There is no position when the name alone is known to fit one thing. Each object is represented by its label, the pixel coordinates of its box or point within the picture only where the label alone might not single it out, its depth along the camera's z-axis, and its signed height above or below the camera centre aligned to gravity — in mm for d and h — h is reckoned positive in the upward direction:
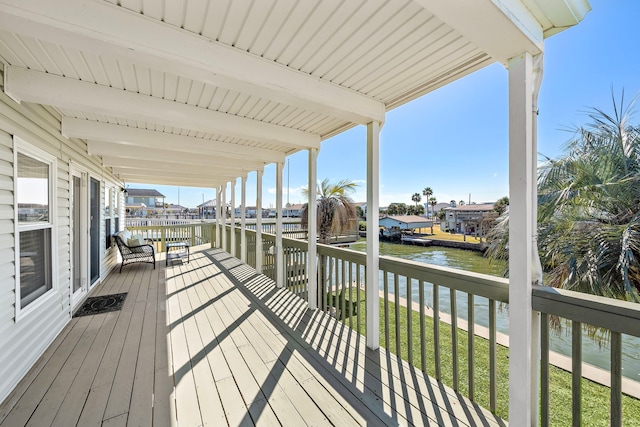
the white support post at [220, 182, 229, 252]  8750 -345
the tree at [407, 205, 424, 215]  40972 +565
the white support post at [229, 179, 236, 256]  7731 -127
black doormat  3702 -1353
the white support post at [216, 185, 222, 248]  9500 -54
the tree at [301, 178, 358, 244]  8289 +143
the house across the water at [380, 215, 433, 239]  23719 -1051
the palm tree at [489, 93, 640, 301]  2432 +30
